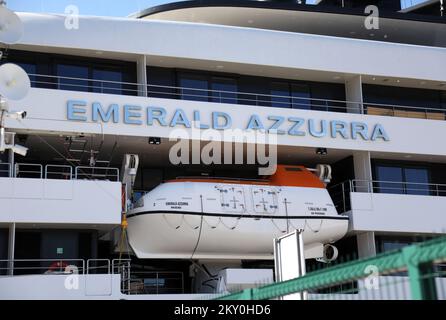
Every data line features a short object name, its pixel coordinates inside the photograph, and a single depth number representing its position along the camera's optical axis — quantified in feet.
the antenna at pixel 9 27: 41.91
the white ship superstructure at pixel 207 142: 58.70
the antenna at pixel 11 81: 41.75
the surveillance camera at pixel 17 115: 38.27
